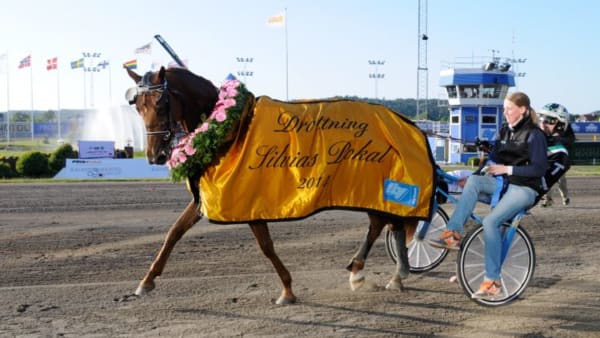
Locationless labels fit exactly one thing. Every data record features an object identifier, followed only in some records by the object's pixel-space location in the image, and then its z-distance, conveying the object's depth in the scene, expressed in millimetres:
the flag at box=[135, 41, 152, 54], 40812
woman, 5914
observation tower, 50875
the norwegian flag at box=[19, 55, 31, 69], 64438
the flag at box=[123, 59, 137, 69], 43084
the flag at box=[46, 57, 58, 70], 66350
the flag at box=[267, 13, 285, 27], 46594
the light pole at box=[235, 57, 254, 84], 69050
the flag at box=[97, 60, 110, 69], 79562
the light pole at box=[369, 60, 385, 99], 86312
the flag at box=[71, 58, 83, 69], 68500
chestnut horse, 5984
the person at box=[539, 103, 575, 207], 6602
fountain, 57625
